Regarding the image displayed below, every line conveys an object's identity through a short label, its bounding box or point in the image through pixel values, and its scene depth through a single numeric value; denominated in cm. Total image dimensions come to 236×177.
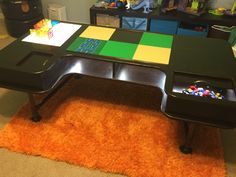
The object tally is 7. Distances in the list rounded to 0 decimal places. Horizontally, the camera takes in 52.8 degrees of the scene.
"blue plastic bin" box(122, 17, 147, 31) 272
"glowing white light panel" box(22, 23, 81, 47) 176
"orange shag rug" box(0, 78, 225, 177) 147
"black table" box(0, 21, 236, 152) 131
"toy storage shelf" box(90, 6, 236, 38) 253
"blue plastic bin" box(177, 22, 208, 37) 260
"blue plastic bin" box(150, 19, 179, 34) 265
